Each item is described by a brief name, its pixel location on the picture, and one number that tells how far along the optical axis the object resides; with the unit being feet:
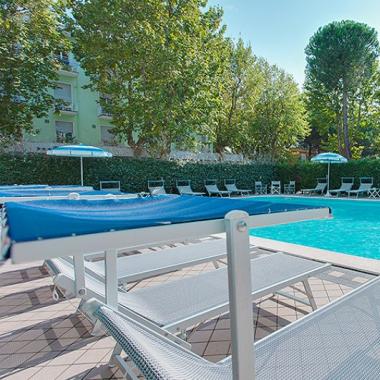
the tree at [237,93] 61.98
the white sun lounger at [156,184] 45.88
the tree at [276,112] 65.37
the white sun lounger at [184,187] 47.19
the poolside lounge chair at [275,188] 57.41
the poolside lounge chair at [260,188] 57.21
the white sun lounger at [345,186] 48.60
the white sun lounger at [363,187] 46.60
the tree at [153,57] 40.52
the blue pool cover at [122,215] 2.33
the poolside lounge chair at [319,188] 52.25
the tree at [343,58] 57.00
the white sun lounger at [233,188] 52.35
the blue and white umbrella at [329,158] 45.26
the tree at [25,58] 37.52
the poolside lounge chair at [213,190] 50.03
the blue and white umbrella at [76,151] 32.14
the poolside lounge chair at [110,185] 42.76
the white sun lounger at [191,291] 6.00
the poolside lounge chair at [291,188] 56.70
